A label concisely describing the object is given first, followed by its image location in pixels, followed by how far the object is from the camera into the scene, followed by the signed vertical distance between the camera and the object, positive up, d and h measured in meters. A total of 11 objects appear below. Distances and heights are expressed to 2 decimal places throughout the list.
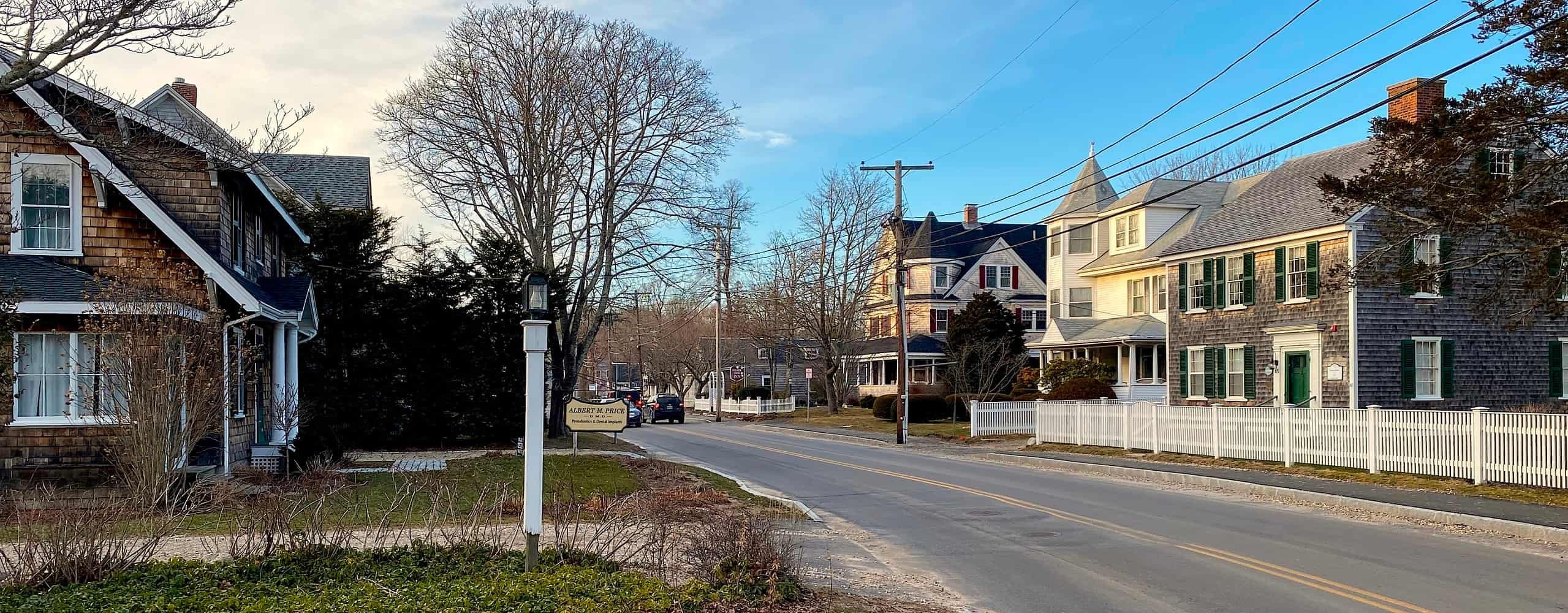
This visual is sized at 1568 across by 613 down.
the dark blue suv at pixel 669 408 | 59.41 -3.63
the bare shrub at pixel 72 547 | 8.53 -1.61
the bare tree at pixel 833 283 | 54.59 +2.77
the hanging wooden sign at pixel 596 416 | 20.02 -1.35
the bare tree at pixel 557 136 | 32.25 +5.98
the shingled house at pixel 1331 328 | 28.61 +0.22
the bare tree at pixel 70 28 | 11.17 +3.18
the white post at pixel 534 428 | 9.09 -0.71
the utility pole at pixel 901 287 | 34.69 +1.61
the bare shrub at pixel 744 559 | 8.57 -1.75
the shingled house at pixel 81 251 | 15.95 +1.44
